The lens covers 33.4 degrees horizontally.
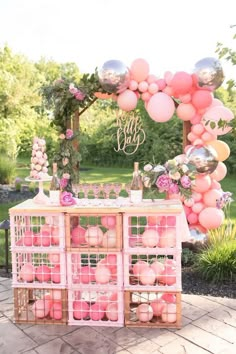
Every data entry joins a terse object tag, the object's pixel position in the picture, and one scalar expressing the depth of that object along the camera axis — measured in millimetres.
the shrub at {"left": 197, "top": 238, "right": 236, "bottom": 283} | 3871
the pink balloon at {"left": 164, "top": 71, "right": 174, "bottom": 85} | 4164
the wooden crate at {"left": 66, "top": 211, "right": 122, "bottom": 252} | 2898
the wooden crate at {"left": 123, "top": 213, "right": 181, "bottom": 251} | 2873
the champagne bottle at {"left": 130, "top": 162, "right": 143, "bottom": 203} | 3041
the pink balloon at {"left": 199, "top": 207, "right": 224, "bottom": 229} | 4434
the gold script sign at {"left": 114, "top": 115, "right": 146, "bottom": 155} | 3713
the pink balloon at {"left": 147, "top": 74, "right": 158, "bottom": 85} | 4117
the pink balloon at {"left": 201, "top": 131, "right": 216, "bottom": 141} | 4480
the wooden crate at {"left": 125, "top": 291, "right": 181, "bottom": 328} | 2918
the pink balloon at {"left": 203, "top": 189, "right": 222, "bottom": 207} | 4477
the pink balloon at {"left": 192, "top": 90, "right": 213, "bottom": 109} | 4262
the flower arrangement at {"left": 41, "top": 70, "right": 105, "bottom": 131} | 3557
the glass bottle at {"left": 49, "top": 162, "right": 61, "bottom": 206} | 3087
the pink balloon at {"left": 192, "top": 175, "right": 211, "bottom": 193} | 4387
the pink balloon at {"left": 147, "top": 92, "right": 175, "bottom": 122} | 4098
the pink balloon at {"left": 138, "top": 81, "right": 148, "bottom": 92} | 4082
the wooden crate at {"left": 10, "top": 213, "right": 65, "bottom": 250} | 2945
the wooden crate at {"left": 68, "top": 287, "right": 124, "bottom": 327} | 2959
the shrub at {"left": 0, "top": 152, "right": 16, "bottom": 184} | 9523
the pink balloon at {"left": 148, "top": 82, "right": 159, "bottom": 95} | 4121
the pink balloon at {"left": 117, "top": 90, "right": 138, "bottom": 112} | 3922
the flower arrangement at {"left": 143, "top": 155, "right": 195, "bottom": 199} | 2998
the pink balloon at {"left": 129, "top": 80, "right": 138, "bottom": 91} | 4035
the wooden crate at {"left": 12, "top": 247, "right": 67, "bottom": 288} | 2990
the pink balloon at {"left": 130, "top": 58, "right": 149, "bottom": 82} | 3990
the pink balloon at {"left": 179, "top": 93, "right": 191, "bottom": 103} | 4273
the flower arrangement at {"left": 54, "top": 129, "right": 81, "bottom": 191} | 3527
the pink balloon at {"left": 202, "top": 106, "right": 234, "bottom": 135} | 4246
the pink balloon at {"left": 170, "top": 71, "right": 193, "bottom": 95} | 4109
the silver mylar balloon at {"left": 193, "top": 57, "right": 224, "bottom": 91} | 4047
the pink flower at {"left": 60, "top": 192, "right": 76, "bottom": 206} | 2980
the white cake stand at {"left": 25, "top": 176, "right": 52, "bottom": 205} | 3104
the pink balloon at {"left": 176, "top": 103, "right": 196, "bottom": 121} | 4340
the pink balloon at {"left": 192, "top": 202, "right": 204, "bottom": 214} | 4508
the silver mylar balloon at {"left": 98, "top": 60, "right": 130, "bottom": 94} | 3607
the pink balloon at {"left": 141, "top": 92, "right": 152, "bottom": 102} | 4166
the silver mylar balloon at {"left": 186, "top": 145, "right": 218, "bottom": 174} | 4164
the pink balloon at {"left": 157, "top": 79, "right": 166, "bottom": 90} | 4160
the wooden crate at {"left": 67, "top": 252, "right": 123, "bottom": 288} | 2936
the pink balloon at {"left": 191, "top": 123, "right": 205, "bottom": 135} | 4445
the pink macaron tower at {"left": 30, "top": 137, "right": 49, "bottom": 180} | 3447
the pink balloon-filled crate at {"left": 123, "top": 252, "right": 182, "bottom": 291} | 2902
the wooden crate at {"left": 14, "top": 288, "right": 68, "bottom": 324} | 3014
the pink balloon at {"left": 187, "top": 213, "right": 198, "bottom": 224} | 4562
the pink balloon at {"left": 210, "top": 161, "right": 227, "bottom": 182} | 4633
